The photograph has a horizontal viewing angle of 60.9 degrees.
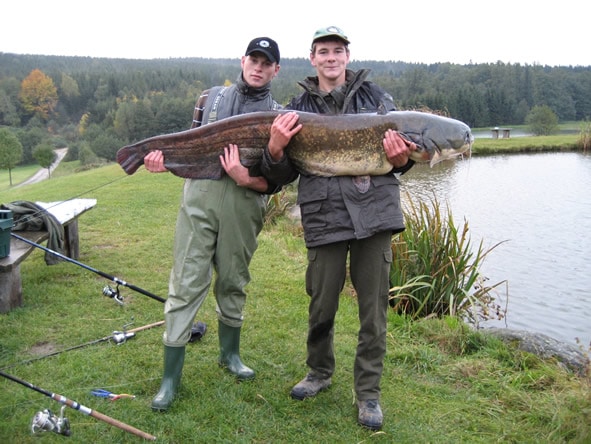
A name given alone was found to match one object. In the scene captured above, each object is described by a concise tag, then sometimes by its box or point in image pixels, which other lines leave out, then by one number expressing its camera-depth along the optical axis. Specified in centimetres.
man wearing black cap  349
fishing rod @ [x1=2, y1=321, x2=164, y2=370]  440
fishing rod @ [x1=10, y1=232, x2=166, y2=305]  480
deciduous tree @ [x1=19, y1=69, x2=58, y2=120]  9825
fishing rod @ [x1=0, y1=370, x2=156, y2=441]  275
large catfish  323
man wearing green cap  321
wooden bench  505
